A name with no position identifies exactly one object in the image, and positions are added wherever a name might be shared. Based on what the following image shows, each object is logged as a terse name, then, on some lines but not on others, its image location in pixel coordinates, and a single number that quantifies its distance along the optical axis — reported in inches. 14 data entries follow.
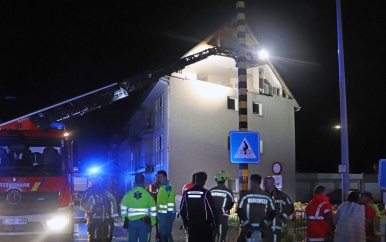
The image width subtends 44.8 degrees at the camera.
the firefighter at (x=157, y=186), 411.9
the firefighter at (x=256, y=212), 308.3
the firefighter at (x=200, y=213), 303.6
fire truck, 411.8
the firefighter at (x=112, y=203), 399.9
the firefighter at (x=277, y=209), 317.4
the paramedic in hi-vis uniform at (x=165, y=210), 399.2
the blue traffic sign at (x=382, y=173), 314.5
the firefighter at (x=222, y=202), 373.7
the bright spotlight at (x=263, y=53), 576.7
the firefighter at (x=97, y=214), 395.5
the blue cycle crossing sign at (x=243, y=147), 406.6
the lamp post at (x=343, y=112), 528.4
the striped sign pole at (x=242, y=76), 434.0
